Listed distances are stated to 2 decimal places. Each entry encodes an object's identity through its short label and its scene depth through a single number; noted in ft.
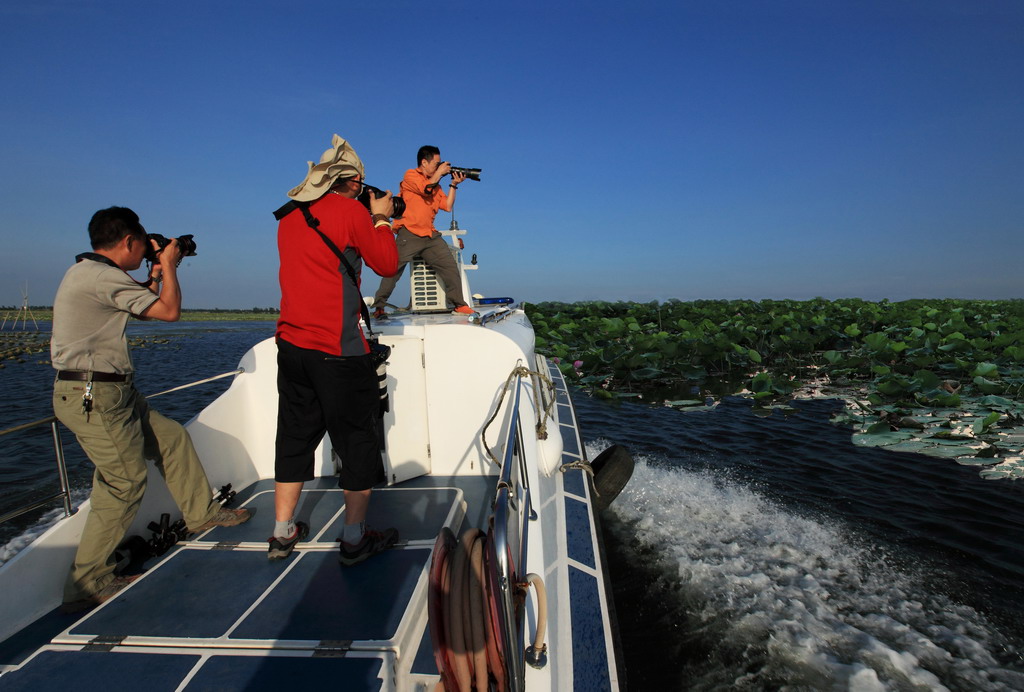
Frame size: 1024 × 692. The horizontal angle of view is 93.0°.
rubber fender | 13.48
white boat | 5.12
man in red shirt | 7.77
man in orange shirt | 16.71
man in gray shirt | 7.07
